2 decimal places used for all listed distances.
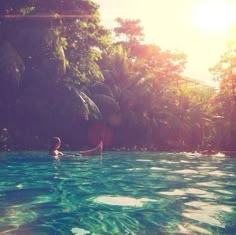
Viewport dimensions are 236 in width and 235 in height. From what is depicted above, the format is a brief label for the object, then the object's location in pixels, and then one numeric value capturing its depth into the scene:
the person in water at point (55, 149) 11.23
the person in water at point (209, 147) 25.55
